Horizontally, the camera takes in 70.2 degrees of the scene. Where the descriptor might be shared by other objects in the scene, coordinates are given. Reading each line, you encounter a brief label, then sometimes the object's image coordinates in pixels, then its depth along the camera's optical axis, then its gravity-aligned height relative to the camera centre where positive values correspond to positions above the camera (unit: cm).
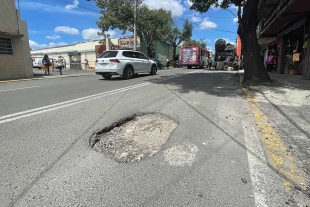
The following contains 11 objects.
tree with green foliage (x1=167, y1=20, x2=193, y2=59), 4209 +605
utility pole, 2558 +352
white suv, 1214 +12
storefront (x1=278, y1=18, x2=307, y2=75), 1325 +113
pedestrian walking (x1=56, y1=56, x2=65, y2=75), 1954 +14
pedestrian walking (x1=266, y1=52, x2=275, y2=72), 1802 +42
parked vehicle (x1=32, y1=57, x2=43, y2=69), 3219 +44
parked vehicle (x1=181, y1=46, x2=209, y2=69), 2891 +123
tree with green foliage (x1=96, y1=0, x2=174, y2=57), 2897 +639
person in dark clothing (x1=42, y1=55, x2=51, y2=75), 1888 +26
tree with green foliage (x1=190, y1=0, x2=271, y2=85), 918 +78
